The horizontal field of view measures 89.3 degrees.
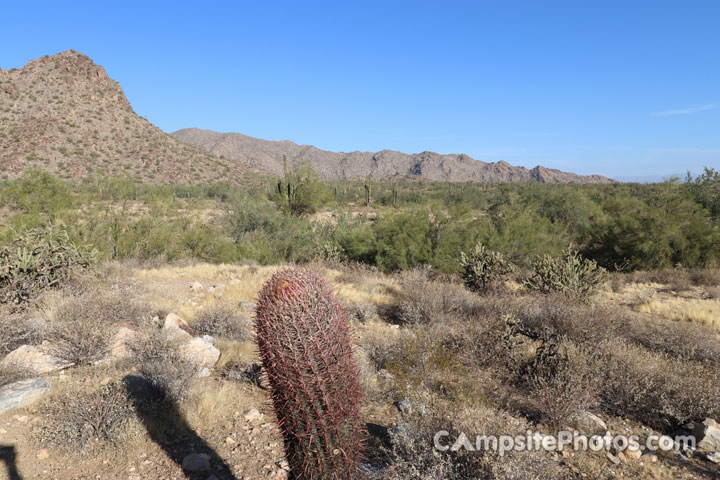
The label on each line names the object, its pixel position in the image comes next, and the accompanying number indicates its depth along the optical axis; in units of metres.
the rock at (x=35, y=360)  4.39
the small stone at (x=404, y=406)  3.92
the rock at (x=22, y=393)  3.72
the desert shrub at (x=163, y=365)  4.05
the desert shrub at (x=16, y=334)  4.77
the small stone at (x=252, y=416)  3.90
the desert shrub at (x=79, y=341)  4.62
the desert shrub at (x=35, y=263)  6.27
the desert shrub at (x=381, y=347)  5.18
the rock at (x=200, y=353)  4.82
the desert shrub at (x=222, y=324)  6.09
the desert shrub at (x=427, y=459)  2.71
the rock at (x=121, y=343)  4.89
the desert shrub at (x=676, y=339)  5.19
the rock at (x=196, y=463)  3.14
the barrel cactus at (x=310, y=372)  1.90
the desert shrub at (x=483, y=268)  9.41
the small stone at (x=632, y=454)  3.29
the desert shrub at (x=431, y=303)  6.93
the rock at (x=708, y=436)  3.35
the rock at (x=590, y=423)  3.68
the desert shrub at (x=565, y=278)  8.01
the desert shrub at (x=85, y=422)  3.24
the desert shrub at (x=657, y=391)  3.74
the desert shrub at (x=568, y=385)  3.69
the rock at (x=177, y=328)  5.26
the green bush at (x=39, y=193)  13.65
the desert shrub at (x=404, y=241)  11.08
